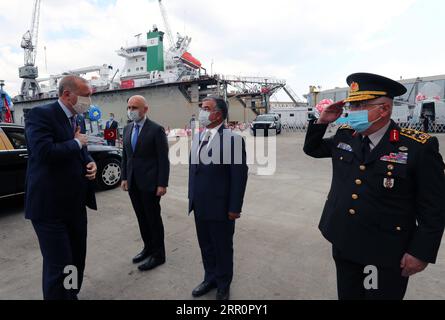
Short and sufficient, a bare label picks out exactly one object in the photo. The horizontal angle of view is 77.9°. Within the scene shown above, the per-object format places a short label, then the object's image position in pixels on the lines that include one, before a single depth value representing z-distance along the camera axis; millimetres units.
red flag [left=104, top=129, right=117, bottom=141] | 11969
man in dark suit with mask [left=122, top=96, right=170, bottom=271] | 2990
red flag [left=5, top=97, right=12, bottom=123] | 11236
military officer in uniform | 1479
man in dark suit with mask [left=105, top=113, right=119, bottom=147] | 12031
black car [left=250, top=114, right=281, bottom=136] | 19703
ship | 30672
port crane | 51719
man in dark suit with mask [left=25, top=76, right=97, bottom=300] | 2010
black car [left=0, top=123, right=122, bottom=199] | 4461
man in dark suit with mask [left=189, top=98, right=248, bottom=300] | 2375
